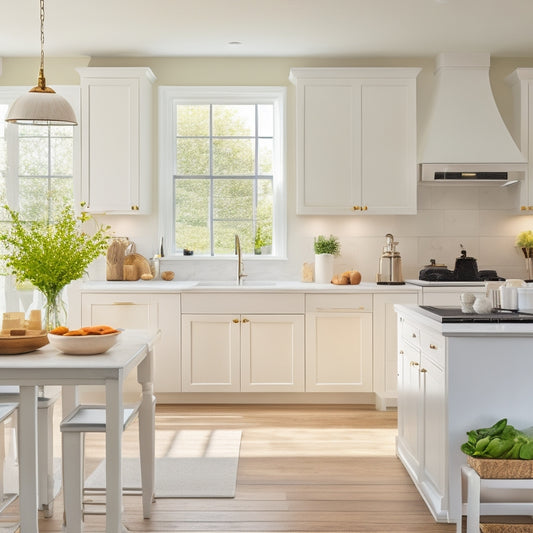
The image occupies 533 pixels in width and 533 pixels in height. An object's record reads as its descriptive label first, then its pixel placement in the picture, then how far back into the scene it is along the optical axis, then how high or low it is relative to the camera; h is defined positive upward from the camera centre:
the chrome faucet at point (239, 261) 5.59 -0.06
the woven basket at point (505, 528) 2.83 -1.13
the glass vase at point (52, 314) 2.89 -0.25
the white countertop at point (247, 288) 5.25 -0.26
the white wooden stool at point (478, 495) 2.68 -0.94
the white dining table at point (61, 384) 2.43 -0.50
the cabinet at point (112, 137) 5.56 +0.95
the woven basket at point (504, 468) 2.68 -0.84
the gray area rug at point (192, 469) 3.53 -1.21
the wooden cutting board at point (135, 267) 5.76 -0.11
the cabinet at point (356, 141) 5.57 +0.92
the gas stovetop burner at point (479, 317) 3.02 -0.28
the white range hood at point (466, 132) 5.48 +0.98
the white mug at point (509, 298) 3.40 -0.22
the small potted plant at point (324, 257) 5.72 -0.03
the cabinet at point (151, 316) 5.29 -0.48
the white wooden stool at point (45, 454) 3.17 -0.94
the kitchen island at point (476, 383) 2.91 -0.55
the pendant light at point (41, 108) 3.21 +0.69
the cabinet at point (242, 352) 5.30 -0.76
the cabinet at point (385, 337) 5.27 -0.64
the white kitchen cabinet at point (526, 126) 5.59 +1.04
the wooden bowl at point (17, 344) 2.62 -0.34
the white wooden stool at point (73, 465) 2.55 -0.79
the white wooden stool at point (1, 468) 2.88 -1.00
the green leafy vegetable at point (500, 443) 2.68 -0.74
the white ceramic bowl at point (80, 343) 2.59 -0.34
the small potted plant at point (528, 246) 5.77 +0.07
